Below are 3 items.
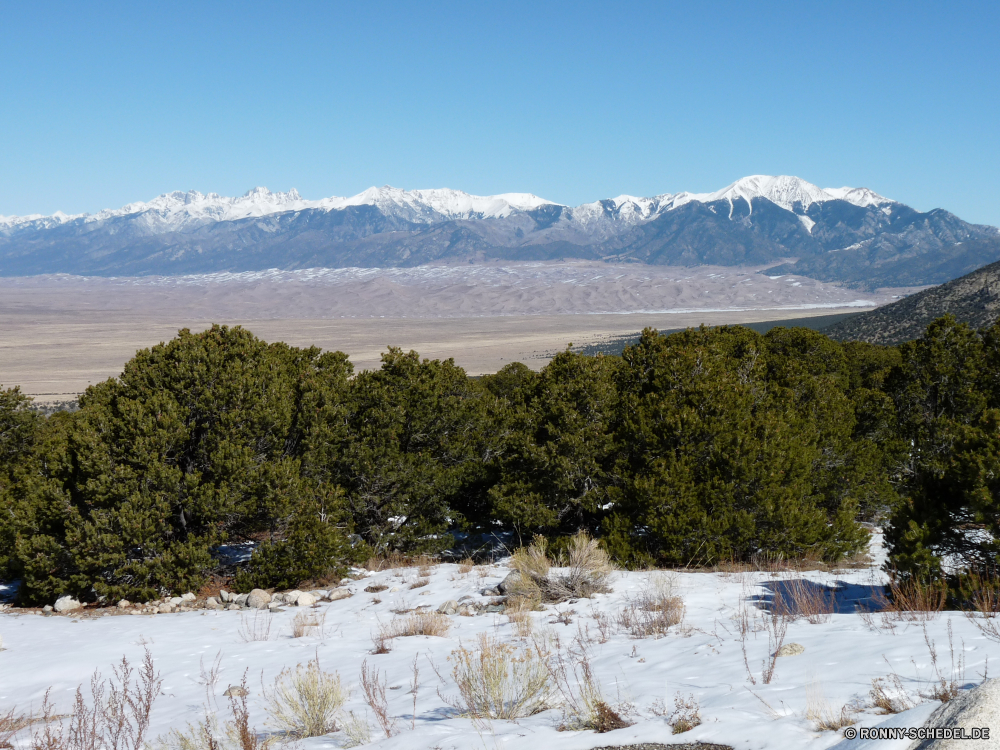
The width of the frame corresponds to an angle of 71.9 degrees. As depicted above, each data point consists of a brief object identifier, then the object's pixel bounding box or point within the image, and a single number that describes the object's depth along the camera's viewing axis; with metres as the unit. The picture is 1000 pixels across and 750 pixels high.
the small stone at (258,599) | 11.52
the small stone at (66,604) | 11.94
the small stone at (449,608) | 9.88
